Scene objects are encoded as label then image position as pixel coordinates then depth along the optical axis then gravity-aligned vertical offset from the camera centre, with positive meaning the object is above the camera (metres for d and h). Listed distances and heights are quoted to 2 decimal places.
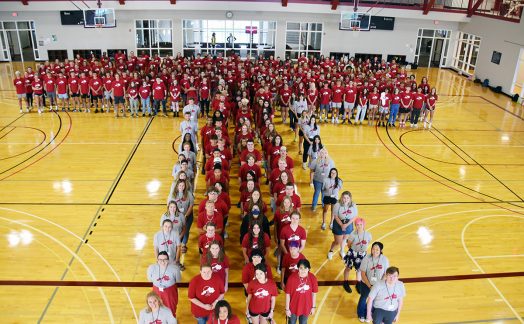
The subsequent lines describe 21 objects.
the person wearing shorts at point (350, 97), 16.02 -2.23
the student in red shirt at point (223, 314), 5.13 -3.28
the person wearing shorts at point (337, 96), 15.97 -2.20
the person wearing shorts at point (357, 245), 7.14 -3.40
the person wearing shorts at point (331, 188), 8.86 -3.11
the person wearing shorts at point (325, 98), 15.98 -2.28
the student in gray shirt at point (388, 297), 5.86 -3.47
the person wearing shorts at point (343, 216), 7.87 -3.26
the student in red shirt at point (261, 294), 5.75 -3.41
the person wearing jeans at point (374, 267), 6.38 -3.36
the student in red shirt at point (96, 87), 16.47 -2.19
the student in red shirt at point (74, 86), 16.62 -2.19
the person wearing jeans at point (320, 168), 9.46 -2.91
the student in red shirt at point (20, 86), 16.33 -2.21
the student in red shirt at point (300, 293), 5.94 -3.46
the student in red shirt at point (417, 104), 16.08 -2.42
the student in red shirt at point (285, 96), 15.70 -2.23
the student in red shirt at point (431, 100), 16.14 -2.29
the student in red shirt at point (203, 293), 5.86 -3.45
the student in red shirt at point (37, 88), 16.41 -2.27
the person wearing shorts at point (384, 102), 15.98 -2.38
